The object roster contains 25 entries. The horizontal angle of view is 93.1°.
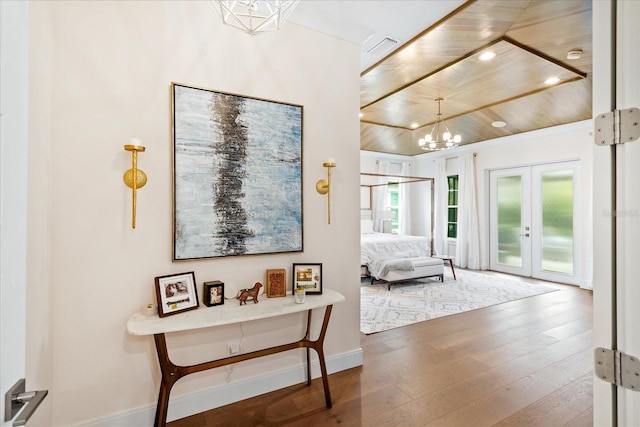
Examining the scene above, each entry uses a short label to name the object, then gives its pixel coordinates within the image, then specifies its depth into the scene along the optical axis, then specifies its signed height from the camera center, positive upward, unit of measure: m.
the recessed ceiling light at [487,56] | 3.53 +1.87
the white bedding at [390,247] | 5.64 -0.66
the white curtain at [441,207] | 7.88 +0.17
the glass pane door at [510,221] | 6.27 -0.16
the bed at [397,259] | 5.32 -0.85
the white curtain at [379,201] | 7.70 +0.33
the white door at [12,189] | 0.65 +0.06
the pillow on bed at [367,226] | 7.11 -0.29
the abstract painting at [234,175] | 2.01 +0.28
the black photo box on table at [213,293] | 1.98 -0.52
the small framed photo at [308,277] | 2.28 -0.48
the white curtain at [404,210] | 8.33 +0.10
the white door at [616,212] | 0.90 +0.00
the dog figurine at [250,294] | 2.02 -0.54
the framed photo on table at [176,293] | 1.82 -0.49
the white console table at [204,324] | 1.68 -0.61
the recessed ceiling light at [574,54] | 3.50 +1.88
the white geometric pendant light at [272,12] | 1.41 +0.98
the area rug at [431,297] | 3.94 -1.33
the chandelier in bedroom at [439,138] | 5.30 +1.39
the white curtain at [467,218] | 7.04 -0.11
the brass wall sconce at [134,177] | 1.75 +0.23
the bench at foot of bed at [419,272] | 5.30 -1.05
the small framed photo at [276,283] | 2.21 -0.50
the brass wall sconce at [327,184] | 2.45 +0.25
